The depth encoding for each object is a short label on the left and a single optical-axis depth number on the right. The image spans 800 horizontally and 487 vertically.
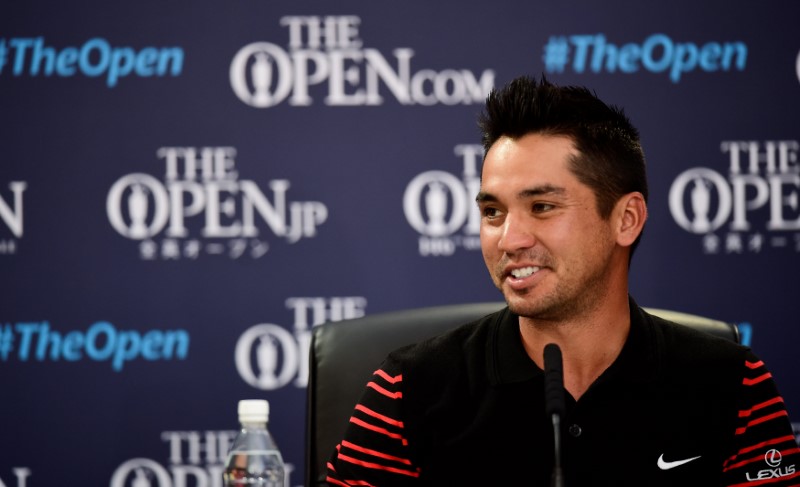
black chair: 6.64
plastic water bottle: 6.43
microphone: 6.25
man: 6.52
